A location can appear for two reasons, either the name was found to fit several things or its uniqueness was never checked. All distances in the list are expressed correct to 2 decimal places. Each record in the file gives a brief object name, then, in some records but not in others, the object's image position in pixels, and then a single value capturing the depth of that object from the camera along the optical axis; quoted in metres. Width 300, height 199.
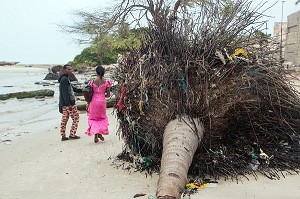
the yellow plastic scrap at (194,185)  4.09
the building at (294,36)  18.05
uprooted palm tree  4.57
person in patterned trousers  7.79
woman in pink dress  7.04
